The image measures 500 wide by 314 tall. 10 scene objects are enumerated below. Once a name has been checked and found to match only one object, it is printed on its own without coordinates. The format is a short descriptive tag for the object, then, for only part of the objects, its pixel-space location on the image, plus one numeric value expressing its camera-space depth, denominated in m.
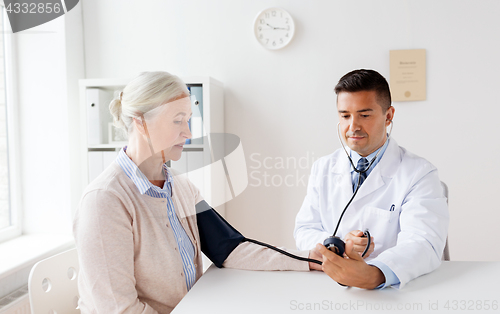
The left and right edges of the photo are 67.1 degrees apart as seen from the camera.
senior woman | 0.89
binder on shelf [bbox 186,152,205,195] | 1.97
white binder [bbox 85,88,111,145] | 1.99
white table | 0.79
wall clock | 2.11
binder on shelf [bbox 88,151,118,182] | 2.01
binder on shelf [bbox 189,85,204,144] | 1.92
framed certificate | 2.04
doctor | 1.10
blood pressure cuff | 1.08
